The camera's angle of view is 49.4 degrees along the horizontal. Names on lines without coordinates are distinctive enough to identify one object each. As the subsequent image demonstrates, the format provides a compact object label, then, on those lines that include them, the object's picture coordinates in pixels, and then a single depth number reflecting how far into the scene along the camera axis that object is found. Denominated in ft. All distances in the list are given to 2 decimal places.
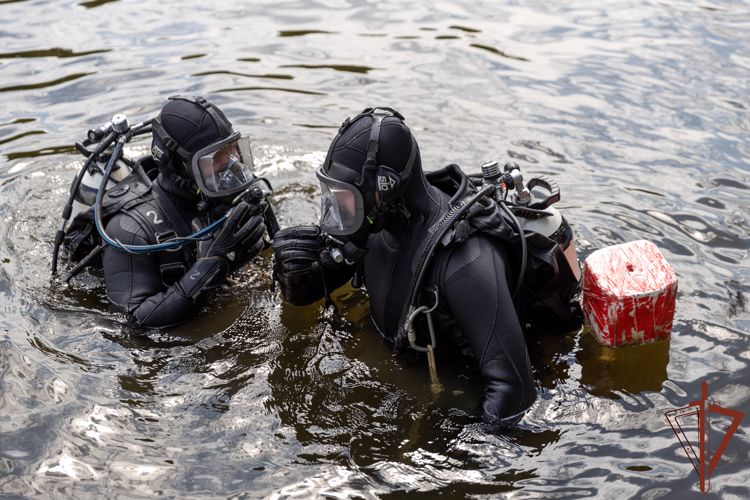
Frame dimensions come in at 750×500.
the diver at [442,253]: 11.70
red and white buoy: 12.63
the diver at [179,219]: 14.73
